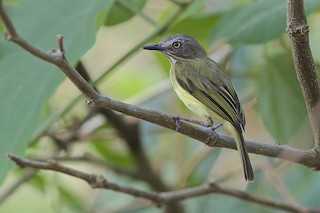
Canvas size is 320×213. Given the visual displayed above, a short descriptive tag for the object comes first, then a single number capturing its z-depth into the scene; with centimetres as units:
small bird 441
